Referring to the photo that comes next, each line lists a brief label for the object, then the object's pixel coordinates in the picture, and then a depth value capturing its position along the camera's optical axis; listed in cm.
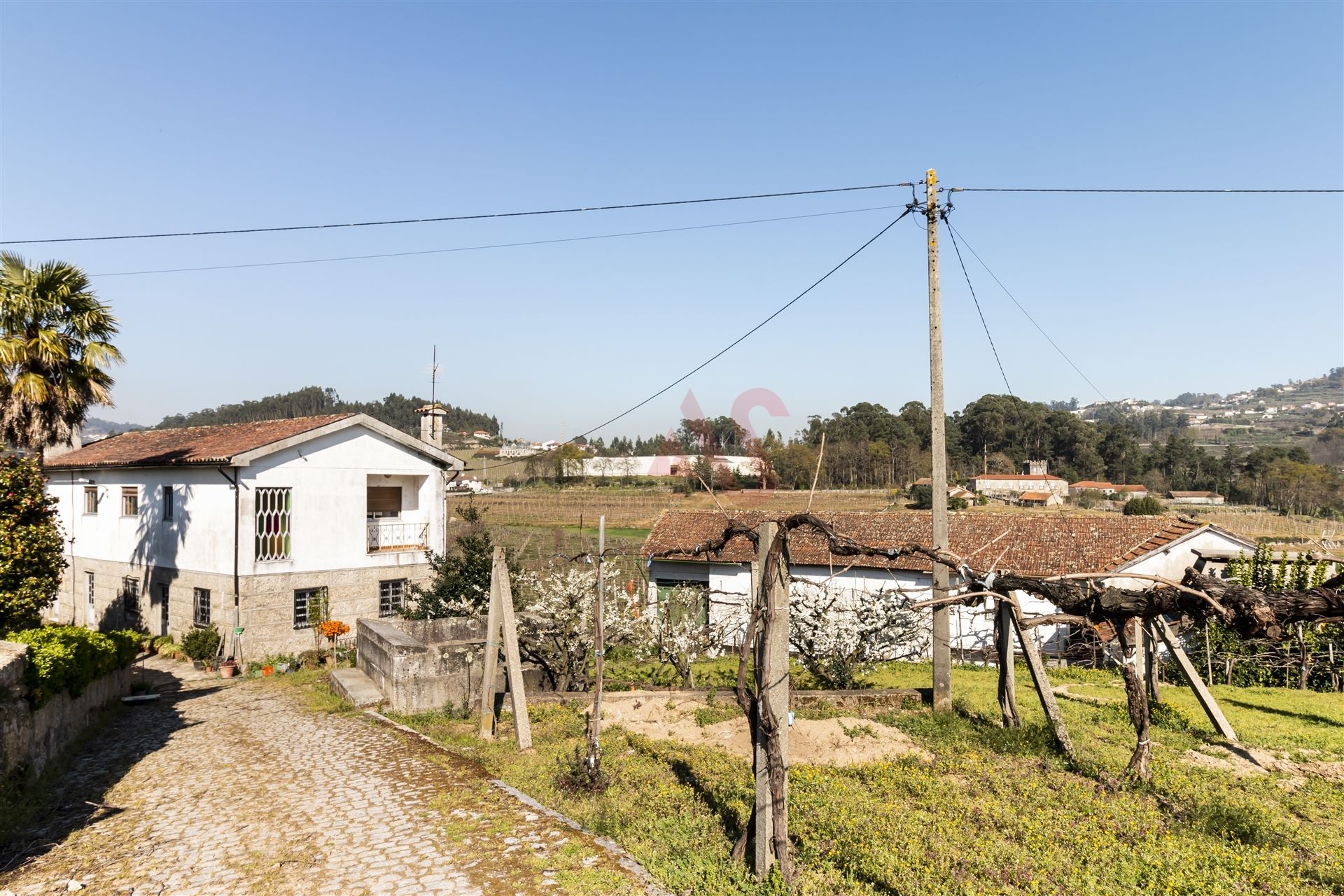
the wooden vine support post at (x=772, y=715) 670
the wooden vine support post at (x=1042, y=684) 1027
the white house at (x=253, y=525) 1934
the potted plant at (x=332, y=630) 1936
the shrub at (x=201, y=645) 1877
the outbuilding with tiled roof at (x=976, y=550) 2116
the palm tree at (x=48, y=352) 1638
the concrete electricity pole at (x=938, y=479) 1253
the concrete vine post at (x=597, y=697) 918
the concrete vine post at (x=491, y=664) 1174
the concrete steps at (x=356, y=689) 1445
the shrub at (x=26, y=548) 1232
